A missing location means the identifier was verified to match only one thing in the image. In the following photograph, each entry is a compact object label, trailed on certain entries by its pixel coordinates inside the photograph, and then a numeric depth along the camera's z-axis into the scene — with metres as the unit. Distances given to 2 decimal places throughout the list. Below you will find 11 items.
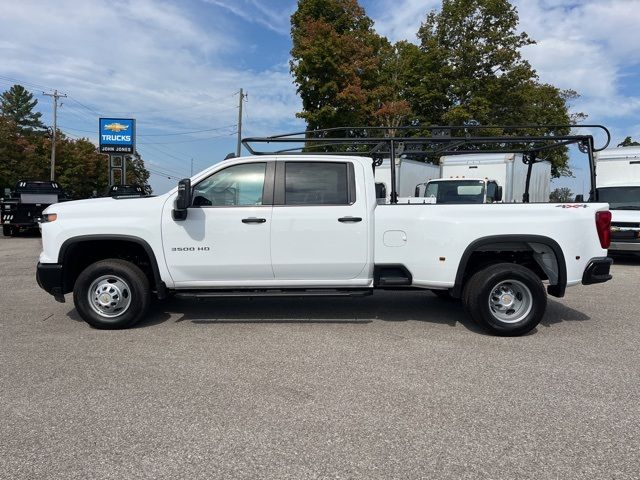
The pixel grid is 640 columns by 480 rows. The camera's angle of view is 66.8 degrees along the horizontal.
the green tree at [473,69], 23.84
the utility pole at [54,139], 46.78
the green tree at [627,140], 64.71
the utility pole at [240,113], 43.84
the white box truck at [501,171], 14.66
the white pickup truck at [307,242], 5.37
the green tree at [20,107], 80.06
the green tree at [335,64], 20.39
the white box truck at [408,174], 15.31
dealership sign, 31.25
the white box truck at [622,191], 11.27
